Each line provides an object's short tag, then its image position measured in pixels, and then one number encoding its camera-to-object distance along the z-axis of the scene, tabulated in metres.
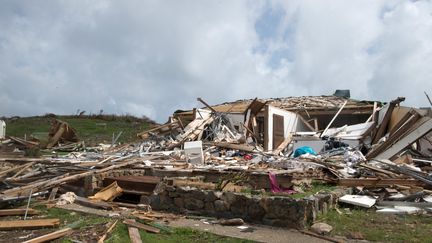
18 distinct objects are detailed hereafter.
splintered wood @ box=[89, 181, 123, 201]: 10.38
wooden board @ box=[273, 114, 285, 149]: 19.81
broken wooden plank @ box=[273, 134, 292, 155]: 18.39
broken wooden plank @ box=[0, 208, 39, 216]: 8.94
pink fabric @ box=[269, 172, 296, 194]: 10.52
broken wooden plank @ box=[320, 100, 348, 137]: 19.43
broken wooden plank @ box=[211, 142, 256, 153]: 17.33
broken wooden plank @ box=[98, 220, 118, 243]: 6.82
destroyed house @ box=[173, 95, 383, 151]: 19.77
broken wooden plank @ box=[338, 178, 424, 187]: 10.39
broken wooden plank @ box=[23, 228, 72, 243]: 6.76
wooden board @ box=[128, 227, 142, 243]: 6.78
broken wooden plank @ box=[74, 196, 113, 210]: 9.39
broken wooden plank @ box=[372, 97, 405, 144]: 17.52
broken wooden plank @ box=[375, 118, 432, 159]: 14.81
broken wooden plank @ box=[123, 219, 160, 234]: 7.38
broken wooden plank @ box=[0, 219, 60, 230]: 7.80
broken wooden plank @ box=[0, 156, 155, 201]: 10.35
